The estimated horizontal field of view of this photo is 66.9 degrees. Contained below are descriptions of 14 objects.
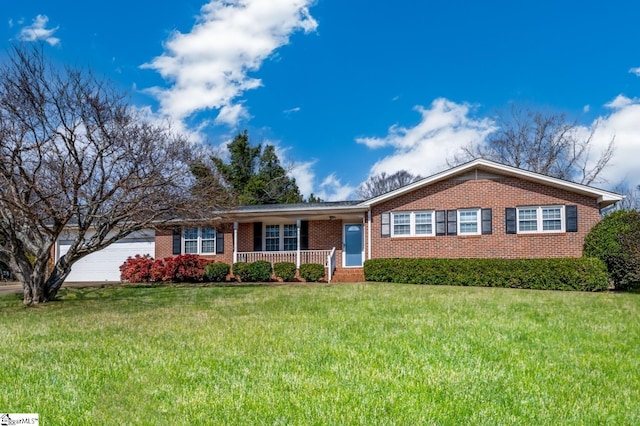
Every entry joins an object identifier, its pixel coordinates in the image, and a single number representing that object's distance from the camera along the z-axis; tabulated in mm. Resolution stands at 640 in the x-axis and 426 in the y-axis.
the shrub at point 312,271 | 19594
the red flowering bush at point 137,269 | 21859
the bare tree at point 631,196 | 38656
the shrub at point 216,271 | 20906
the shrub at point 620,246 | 16031
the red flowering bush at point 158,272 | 21422
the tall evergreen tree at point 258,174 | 37406
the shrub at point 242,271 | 20516
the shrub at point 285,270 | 20047
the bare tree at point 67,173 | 11766
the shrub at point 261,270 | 20297
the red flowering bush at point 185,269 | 21203
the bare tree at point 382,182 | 46000
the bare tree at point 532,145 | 33625
